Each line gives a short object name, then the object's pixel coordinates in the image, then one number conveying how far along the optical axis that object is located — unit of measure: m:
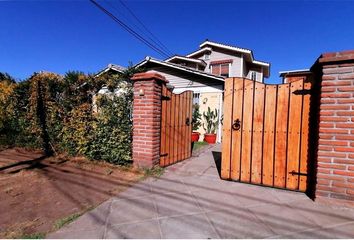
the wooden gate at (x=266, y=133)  3.29
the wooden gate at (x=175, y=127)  4.64
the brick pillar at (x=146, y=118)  4.21
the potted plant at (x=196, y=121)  9.75
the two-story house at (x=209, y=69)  10.25
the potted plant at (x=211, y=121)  10.03
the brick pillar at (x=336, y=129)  2.69
